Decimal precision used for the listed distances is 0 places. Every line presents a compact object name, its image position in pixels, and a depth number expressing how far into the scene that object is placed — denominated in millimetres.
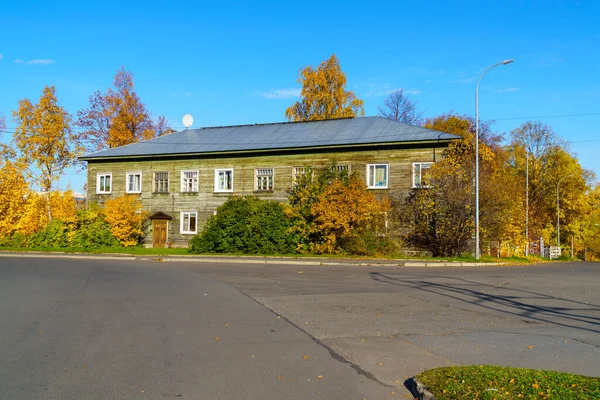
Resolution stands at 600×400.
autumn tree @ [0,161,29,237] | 37562
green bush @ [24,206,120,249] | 35156
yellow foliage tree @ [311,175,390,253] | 27750
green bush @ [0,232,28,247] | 37750
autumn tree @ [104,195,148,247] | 35094
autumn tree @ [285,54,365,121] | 50406
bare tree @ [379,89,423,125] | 57259
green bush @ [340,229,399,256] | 28250
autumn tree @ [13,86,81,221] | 44219
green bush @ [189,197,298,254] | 29703
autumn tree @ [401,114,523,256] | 28234
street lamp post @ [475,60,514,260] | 25781
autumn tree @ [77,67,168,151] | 52844
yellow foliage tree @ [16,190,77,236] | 38156
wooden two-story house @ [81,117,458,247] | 31750
